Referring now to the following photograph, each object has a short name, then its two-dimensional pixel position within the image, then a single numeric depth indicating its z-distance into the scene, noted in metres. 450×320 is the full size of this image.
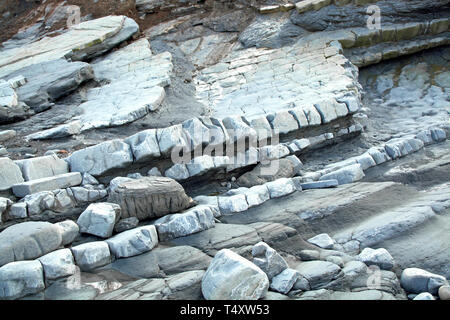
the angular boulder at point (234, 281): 2.75
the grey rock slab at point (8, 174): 3.80
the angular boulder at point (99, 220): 3.51
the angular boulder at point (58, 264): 2.99
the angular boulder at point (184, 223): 3.61
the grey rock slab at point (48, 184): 3.79
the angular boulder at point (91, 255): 3.17
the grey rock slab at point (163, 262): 3.18
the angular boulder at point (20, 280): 2.83
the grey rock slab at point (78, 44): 7.64
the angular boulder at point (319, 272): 2.93
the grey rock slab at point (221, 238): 3.47
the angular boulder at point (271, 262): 3.01
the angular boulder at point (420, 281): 2.84
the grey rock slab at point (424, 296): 2.66
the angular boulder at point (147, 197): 3.77
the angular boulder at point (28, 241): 3.06
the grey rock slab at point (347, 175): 4.65
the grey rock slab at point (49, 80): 6.18
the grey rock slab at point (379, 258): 3.17
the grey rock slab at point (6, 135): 5.18
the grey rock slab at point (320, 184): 4.50
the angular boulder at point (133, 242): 3.31
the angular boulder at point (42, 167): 3.99
